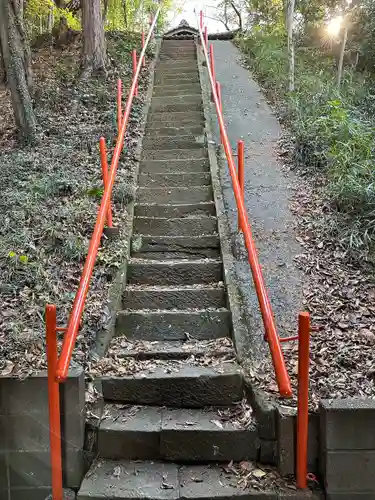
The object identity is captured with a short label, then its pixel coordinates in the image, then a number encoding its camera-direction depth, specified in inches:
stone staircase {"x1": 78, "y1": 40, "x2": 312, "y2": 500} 109.3
